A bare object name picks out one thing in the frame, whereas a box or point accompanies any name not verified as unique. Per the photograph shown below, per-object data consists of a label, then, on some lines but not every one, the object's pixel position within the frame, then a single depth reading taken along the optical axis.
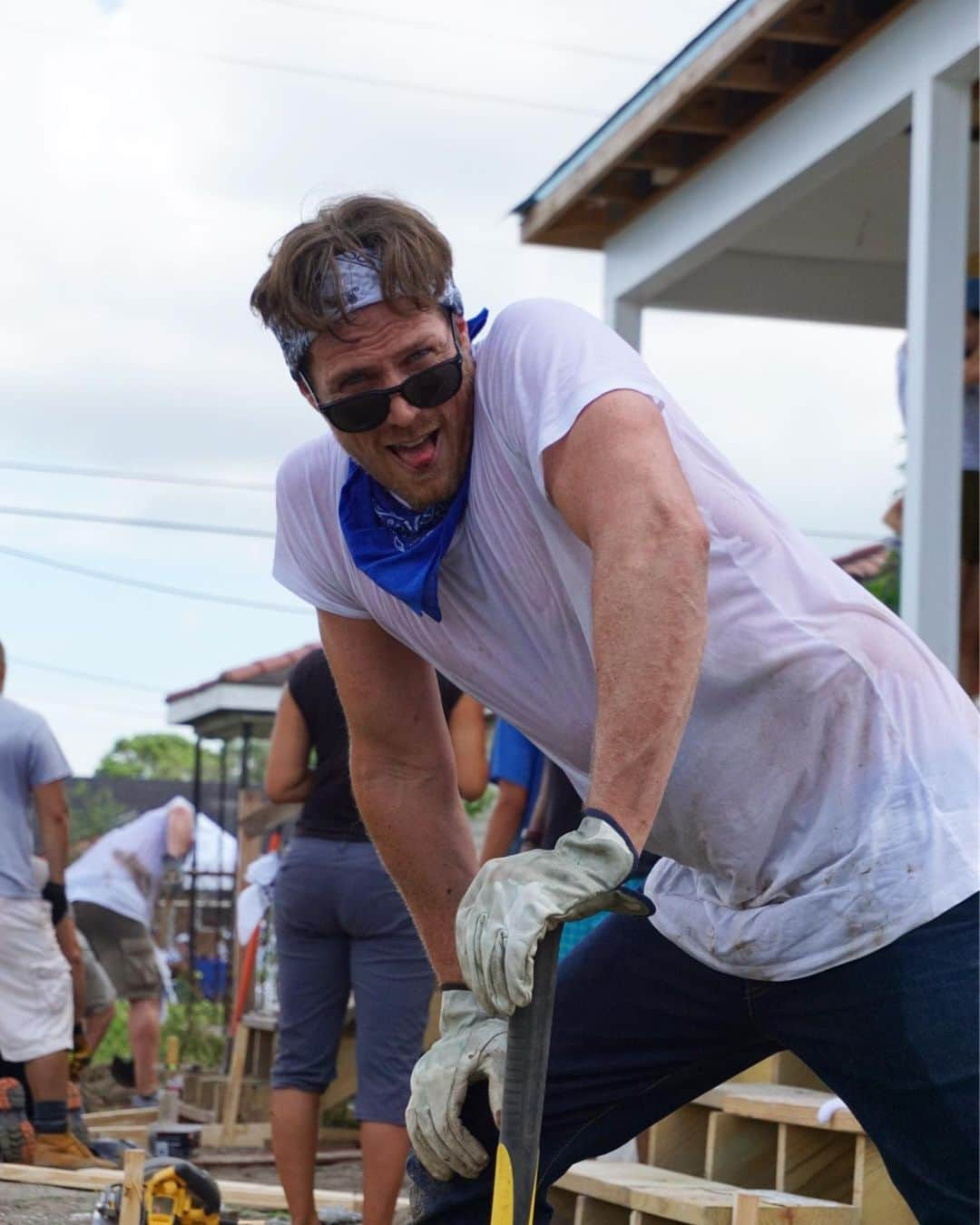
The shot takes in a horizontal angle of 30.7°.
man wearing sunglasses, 2.15
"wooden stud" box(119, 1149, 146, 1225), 3.95
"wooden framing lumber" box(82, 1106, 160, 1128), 8.59
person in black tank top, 5.04
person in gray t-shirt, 6.78
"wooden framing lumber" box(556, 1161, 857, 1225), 3.81
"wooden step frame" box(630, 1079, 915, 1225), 4.10
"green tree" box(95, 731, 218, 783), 63.62
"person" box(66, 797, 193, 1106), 9.51
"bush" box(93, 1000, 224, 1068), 12.20
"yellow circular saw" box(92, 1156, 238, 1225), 4.45
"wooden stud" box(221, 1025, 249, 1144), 8.43
